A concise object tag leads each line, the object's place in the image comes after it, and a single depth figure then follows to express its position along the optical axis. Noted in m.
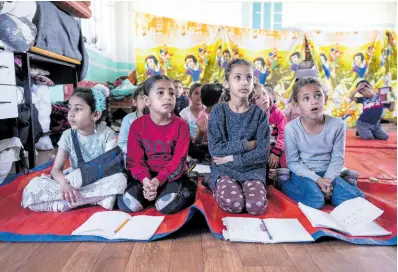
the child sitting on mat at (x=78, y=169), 1.48
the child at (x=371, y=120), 3.61
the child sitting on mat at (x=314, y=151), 1.51
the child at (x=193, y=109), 2.66
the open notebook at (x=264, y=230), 1.17
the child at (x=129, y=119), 1.97
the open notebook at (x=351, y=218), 1.22
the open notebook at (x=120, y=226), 1.21
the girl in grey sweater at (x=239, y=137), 1.58
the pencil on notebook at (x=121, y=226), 1.26
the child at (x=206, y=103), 2.36
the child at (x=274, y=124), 1.94
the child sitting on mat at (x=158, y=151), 1.48
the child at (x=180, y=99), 3.02
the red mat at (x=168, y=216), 1.20
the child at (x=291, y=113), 2.86
